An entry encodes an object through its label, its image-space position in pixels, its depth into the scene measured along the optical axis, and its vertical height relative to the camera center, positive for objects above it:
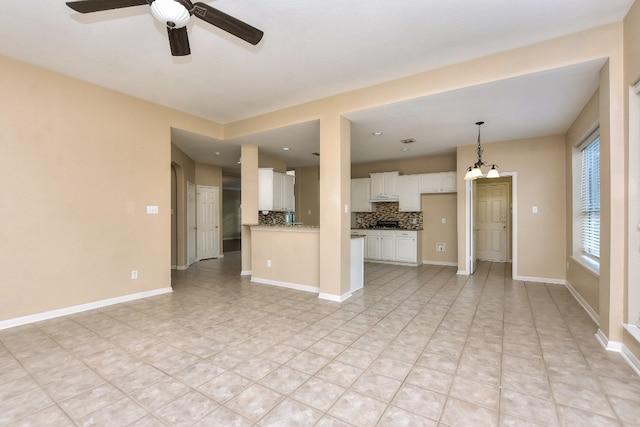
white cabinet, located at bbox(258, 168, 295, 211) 6.07 +0.49
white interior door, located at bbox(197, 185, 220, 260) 7.73 -0.26
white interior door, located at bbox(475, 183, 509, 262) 7.45 -0.23
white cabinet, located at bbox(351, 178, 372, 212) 7.73 +0.49
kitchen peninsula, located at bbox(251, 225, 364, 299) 4.57 -0.74
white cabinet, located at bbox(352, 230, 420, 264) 6.81 -0.81
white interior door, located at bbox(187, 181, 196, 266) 7.05 -0.25
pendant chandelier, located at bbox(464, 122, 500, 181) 4.51 +0.62
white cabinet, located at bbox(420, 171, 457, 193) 6.57 +0.70
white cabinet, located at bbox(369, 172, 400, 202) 7.31 +0.68
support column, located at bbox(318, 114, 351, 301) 4.07 +0.08
